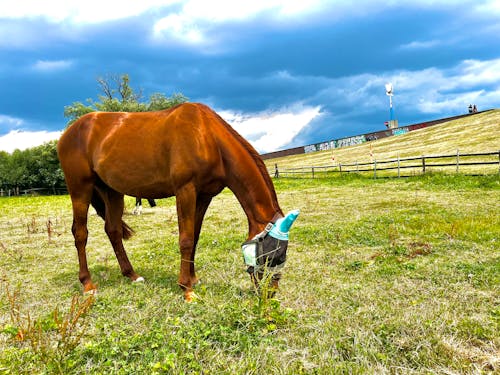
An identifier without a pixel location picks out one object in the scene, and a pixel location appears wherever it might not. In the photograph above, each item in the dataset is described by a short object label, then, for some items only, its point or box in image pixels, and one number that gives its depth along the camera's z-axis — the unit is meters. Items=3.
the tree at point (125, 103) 46.12
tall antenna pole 57.47
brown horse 4.62
